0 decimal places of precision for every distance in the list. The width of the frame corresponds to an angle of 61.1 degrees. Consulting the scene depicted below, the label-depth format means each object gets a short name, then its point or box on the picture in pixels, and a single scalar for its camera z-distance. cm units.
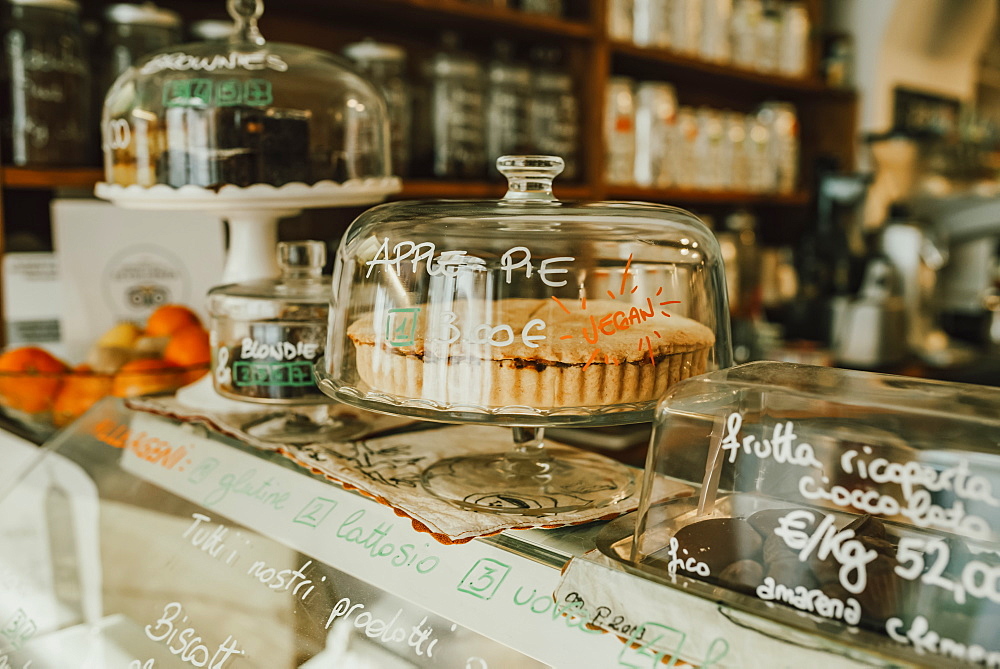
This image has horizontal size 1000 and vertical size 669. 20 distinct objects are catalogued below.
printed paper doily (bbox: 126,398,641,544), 59
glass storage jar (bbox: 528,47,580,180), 210
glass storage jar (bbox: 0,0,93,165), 136
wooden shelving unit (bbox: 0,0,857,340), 179
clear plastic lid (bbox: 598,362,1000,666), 39
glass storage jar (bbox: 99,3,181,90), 145
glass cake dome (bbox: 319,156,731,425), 58
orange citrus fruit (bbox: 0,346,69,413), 102
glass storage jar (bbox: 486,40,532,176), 198
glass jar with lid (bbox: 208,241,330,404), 81
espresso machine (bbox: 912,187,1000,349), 267
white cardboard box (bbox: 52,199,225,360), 138
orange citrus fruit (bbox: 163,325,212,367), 108
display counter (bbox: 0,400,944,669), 47
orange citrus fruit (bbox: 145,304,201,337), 117
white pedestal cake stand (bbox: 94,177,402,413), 91
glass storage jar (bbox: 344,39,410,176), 170
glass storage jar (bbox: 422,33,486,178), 187
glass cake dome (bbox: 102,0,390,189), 91
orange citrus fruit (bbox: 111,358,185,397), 102
